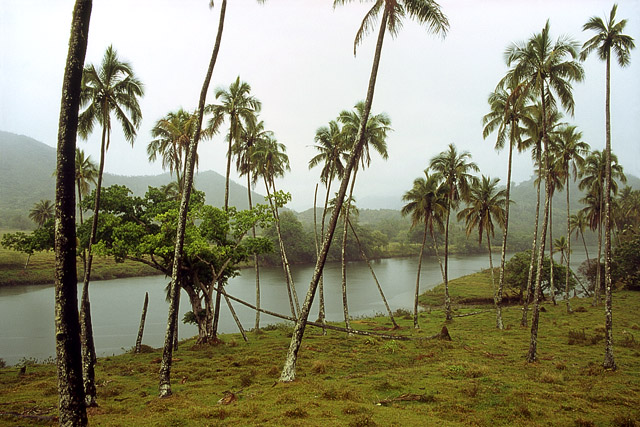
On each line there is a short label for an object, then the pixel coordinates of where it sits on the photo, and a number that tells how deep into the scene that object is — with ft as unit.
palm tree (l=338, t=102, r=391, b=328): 67.67
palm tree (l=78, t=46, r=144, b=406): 46.65
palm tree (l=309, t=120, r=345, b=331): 72.08
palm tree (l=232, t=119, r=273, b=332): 72.90
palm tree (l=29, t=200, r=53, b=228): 177.95
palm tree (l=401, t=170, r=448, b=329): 80.07
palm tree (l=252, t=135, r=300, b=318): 72.43
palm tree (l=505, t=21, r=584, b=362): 49.34
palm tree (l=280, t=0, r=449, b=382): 36.68
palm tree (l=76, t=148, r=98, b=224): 69.92
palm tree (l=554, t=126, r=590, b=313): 82.07
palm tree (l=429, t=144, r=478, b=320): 79.30
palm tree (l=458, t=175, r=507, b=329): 82.64
